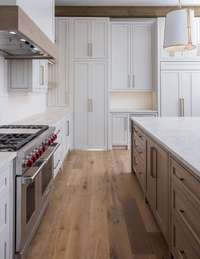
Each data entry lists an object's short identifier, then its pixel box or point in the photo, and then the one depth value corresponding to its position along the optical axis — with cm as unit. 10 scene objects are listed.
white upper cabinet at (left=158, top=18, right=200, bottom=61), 466
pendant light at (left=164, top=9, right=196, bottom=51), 239
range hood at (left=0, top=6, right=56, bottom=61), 141
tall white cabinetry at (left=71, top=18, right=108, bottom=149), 474
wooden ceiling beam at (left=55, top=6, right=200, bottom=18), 475
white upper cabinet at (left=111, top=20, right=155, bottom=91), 487
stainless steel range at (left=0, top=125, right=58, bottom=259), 144
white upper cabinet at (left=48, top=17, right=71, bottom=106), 473
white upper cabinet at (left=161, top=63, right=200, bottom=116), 476
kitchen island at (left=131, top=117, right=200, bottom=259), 116
